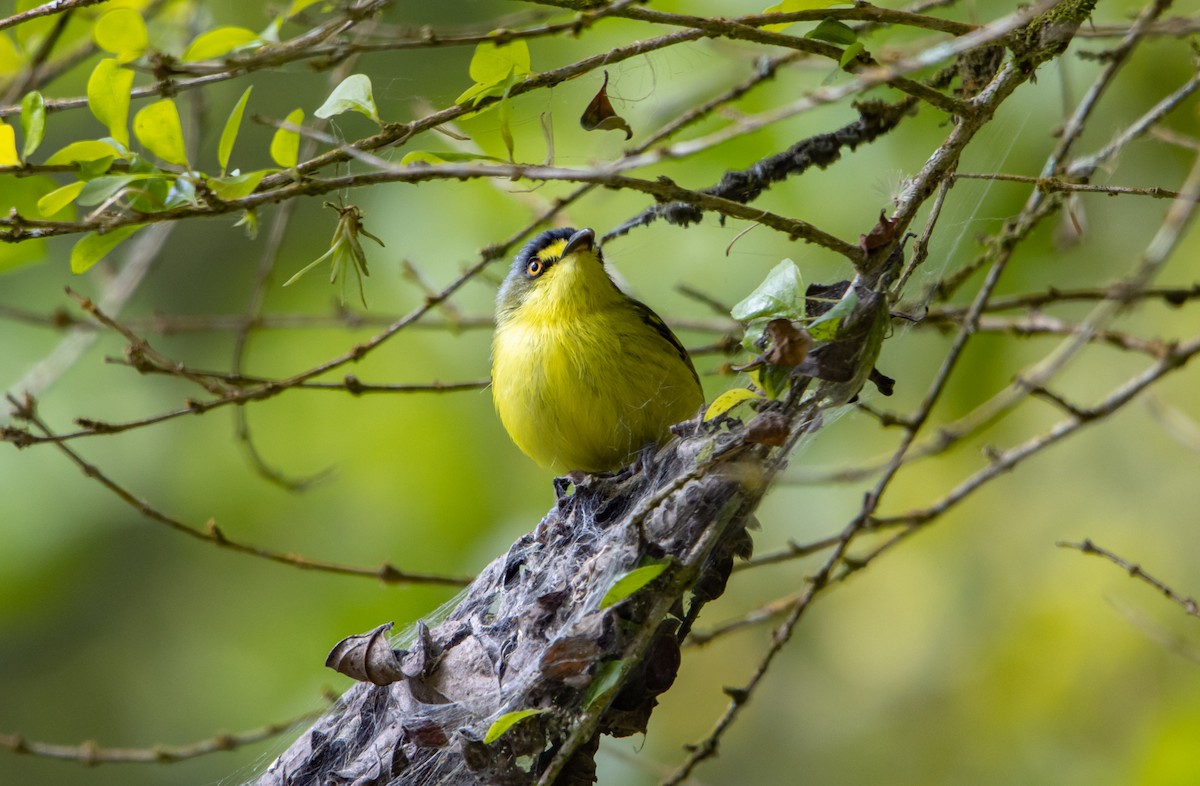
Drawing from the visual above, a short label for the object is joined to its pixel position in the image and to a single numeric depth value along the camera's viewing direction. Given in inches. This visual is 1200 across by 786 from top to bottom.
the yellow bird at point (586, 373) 306.0
